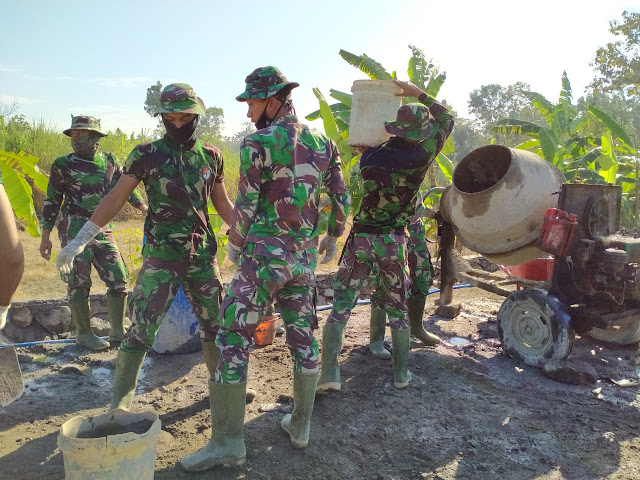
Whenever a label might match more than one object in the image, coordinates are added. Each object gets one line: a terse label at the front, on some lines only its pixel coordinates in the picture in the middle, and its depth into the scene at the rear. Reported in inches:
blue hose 200.4
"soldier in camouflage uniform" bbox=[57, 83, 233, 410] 129.1
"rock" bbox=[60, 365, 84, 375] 181.0
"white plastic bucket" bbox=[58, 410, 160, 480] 87.9
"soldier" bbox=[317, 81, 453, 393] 156.6
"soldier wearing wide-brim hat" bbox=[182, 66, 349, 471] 113.1
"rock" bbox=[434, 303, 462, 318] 248.7
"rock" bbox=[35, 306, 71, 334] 238.2
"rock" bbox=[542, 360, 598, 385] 172.2
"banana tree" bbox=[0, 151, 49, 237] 195.9
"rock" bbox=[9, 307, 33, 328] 232.2
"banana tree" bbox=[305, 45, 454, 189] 330.1
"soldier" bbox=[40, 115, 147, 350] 203.8
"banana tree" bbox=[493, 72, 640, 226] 339.6
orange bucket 199.0
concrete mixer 170.9
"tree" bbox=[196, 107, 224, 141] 2410.6
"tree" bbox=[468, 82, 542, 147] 2137.7
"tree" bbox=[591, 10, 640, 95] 1000.9
